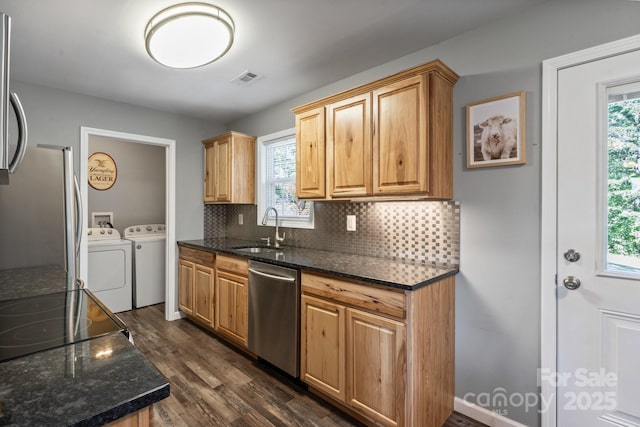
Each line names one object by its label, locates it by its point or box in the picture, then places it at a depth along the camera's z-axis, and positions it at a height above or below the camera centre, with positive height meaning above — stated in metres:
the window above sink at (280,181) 3.21 +0.32
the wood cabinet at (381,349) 1.64 -0.81
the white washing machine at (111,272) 3.71 -0.76
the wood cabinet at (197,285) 3.19 -0.82
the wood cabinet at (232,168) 3.52 +0.48
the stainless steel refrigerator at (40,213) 2.01 -0.02
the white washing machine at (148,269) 4.05 -0.78
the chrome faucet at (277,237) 3.20 -0.29
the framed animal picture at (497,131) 1.79 +0.47
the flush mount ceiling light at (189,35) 1.72 +1.01
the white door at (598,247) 1.49 -0.19
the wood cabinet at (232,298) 2.73 -0.81
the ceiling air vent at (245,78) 2.64 +1.15
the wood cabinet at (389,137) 1.86 +0.48
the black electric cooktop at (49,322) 0.85 -0.36
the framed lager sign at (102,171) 4.59 +0.58
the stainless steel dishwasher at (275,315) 2.23 -0.80
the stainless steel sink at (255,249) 3.21 -0.41
